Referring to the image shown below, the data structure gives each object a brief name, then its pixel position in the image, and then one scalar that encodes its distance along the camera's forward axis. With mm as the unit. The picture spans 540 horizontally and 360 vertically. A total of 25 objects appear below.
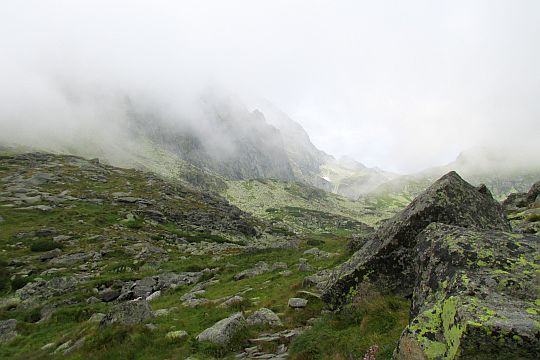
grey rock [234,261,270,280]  30938
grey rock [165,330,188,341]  14288
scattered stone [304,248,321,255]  38750
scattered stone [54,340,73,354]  16366
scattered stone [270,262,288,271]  32037
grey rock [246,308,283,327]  14125
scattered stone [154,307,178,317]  19742
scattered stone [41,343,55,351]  17631
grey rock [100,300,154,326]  16234
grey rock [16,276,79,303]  29800
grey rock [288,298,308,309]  15440
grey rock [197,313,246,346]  12820
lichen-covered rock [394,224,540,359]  5395
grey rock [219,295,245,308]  19170
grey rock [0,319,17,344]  21422
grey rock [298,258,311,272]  27406
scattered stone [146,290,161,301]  28766
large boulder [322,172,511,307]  11594
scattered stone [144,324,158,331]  15421
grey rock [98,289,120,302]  29359
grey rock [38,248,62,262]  40719
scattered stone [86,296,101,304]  28203
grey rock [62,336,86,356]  15303
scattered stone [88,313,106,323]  21067
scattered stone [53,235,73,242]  47438
